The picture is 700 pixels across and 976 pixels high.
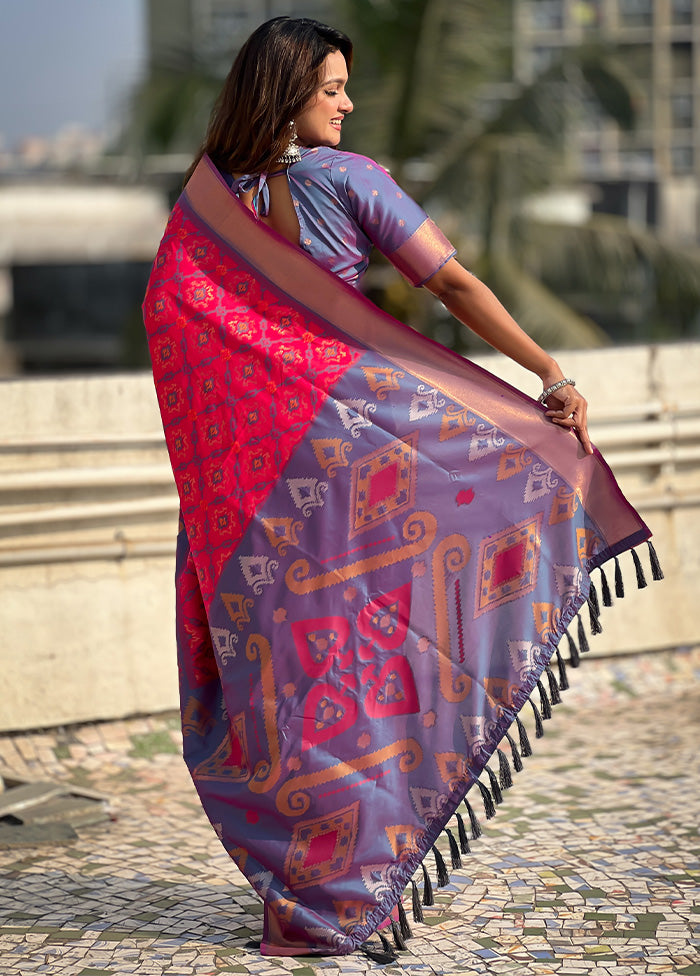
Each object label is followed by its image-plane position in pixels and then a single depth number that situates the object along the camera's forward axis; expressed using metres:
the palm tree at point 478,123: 13.00
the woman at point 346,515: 2.78
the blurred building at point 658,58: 72.31
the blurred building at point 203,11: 55.62
